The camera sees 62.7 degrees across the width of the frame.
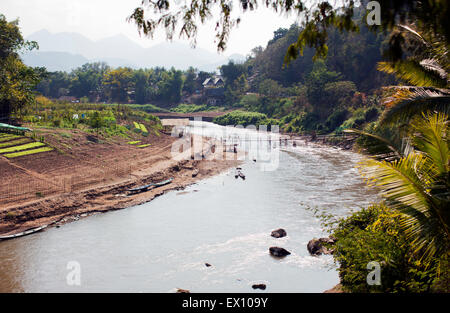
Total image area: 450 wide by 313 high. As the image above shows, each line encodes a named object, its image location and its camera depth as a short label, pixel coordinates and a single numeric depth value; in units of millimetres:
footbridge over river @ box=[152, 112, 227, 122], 98188
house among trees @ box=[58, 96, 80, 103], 116100
